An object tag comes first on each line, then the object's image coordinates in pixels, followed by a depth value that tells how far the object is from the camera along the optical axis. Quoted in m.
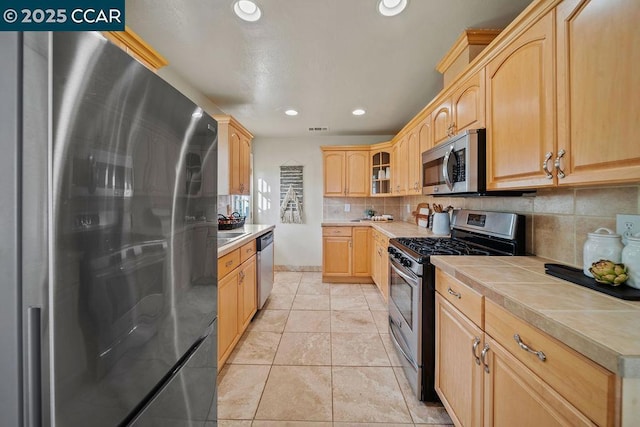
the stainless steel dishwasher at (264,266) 2.76
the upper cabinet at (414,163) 2.81
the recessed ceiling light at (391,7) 1.51
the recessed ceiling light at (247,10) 1.53
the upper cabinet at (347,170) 4.27
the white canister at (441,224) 2.61
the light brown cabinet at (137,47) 1.30
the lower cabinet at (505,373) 0.65
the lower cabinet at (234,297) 1.79
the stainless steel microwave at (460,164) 1.58
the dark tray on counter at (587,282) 0.86
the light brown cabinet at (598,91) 0.81
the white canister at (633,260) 0.91
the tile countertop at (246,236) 1.78
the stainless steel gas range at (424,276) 1.56
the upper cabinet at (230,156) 2.79
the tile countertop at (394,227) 2.68
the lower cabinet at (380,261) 3.01
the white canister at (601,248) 1.00
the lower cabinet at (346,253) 3.91
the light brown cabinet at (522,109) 1.11
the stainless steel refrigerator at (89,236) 0.45
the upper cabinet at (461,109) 1.60
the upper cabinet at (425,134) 2.45
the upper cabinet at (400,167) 3.27
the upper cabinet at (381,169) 4.06
